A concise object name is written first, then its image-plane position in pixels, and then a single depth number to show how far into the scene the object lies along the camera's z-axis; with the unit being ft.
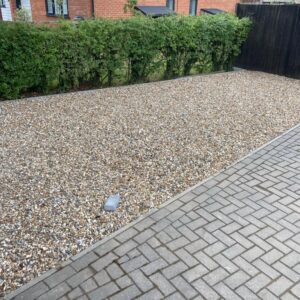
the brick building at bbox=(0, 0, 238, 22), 43.70
